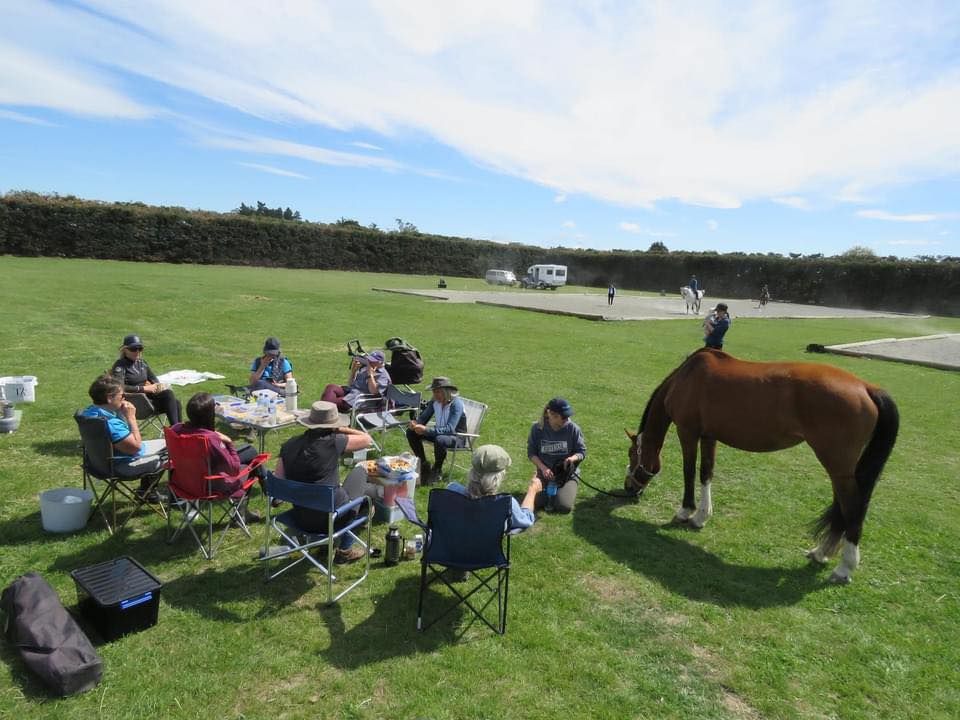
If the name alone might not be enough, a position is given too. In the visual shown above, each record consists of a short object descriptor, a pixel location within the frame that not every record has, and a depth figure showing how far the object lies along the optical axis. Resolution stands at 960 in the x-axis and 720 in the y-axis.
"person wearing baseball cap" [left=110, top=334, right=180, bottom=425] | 7.48
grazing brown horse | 5.17
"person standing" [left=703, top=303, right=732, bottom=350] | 15.71
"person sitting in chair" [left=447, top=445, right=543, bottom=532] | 4.67
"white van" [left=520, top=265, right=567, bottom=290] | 52.08
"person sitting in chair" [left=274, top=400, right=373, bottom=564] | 4.64
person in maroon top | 4.83
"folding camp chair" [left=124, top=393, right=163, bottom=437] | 7.27
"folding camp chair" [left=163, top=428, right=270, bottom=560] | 4.75
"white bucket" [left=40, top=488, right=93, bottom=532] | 5.10
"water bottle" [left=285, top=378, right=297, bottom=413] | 7.23
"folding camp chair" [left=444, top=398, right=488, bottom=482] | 6.91
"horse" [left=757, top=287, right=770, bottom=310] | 38.62
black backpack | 9.20
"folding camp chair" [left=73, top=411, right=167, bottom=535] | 5.09
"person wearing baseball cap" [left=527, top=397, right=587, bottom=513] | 6.05
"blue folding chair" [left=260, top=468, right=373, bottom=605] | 4.34
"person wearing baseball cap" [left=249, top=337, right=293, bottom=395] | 8.45
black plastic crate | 3.83
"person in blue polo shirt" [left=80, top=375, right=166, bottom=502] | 5.29
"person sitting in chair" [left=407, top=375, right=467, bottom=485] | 6.80
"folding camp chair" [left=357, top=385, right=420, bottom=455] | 7.79
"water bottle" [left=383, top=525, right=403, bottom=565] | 4.99
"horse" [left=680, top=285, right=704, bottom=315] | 30.89
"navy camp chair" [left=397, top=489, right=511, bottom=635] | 4.14
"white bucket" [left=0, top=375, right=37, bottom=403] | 8.41
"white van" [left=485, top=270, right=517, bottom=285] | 52.44
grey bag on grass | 3.36
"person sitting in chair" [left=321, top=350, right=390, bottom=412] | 8.16
